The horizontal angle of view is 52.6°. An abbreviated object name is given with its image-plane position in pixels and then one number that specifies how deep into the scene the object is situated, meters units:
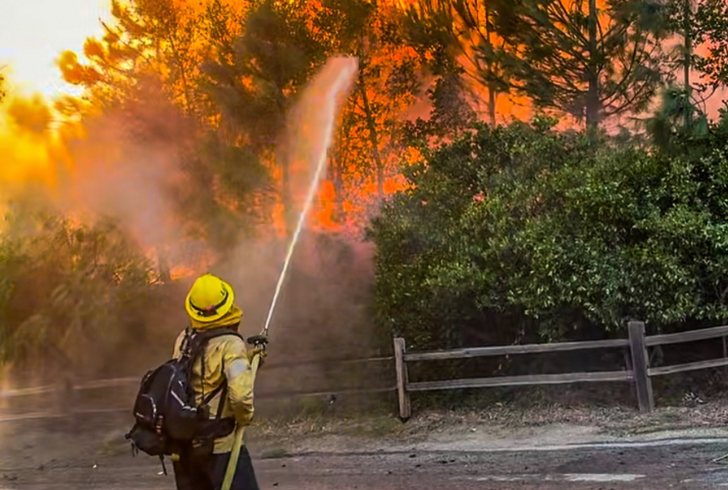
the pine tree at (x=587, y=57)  12.91
